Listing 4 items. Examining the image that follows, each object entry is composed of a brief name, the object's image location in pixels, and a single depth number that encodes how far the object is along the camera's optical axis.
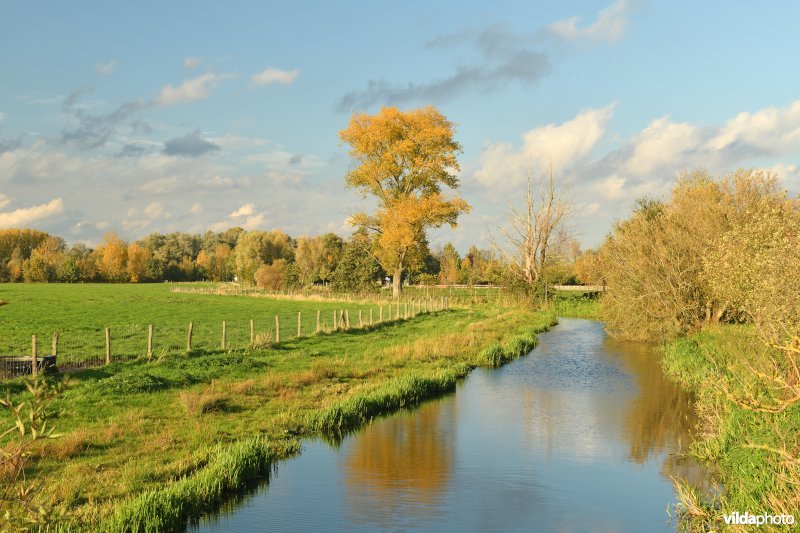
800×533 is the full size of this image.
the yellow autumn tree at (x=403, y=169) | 60.75
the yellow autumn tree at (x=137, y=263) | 151.62
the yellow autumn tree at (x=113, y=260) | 149.00
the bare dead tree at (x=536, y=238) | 70.94
